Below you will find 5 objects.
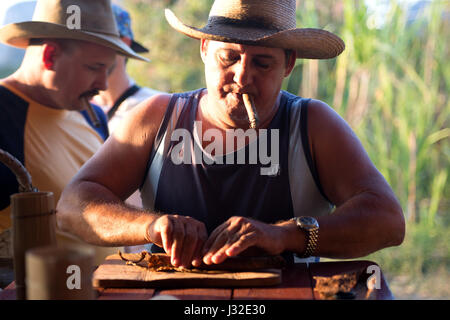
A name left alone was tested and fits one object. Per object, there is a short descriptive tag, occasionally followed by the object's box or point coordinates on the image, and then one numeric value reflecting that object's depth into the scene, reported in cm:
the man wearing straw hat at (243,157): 194
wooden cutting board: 158
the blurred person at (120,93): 354
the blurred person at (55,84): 269
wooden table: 150
